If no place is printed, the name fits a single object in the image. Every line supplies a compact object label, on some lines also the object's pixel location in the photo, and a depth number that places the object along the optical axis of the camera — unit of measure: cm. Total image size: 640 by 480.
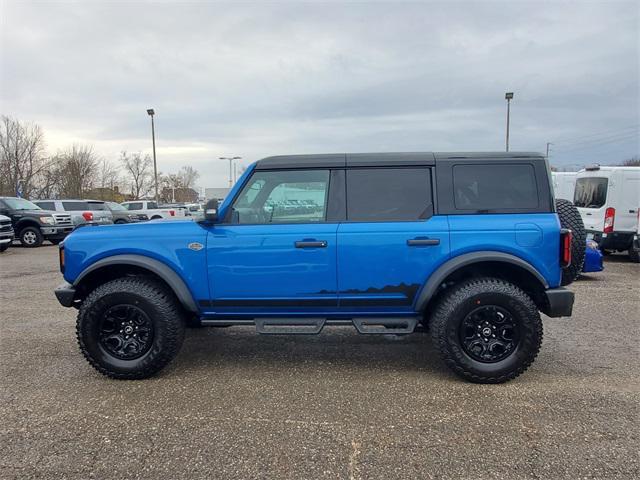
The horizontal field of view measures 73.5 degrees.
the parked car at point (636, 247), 930
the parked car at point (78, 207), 1666
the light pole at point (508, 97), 2448
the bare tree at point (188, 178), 8456
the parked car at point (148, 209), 2269
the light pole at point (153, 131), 2958
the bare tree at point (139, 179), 7069
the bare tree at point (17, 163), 3884
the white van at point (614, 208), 1026
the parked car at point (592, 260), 648
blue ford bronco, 354
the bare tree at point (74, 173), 4425
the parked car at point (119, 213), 1931
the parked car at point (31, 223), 1473
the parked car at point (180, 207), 2374
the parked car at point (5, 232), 1248
